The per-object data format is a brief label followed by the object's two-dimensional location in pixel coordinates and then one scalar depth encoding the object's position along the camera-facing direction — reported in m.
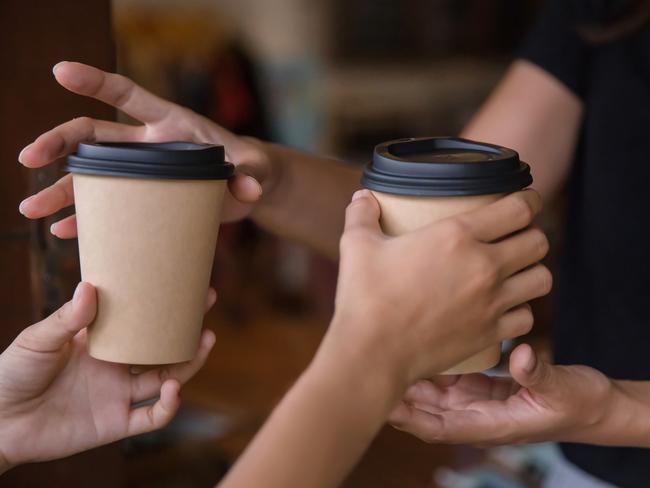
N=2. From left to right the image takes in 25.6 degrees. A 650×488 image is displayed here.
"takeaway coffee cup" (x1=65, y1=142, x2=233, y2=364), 0.76
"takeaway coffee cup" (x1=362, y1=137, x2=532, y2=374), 0.72
